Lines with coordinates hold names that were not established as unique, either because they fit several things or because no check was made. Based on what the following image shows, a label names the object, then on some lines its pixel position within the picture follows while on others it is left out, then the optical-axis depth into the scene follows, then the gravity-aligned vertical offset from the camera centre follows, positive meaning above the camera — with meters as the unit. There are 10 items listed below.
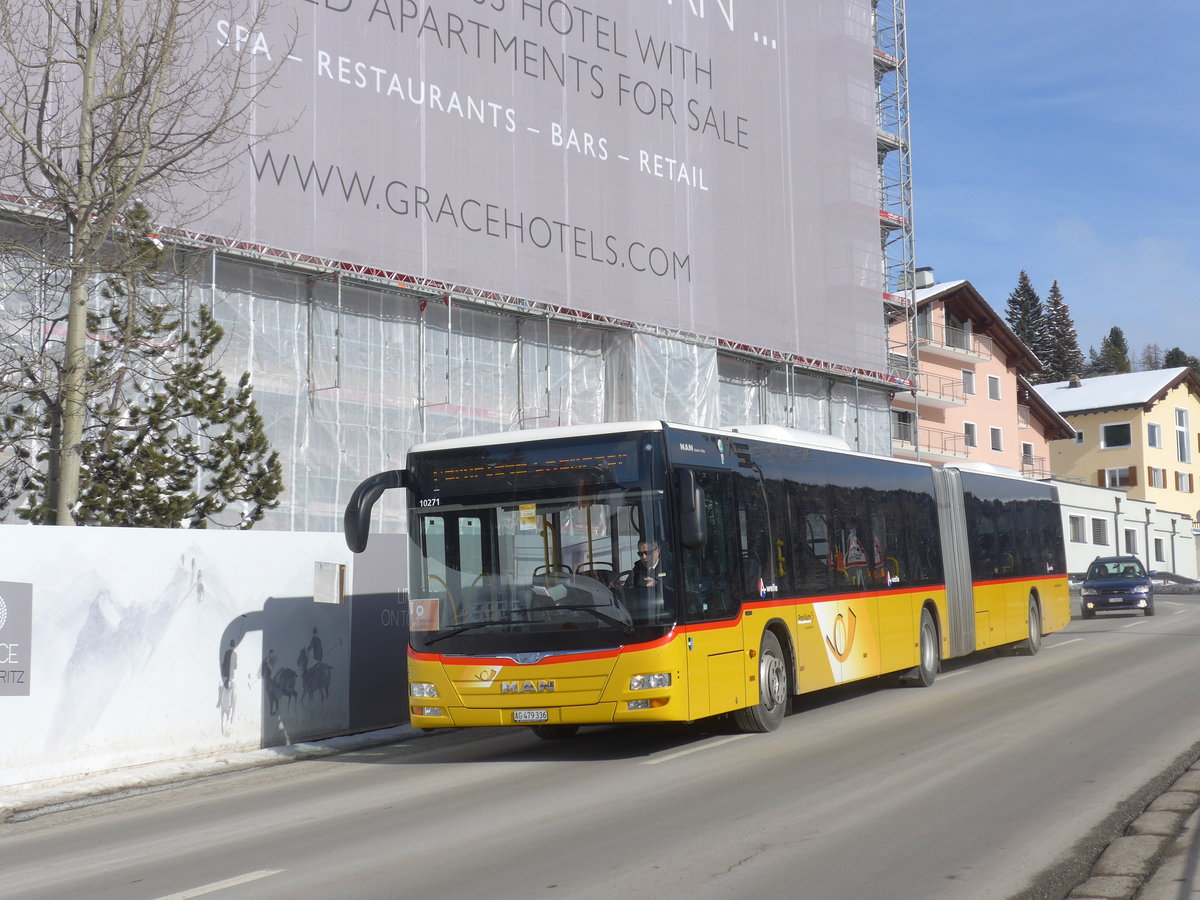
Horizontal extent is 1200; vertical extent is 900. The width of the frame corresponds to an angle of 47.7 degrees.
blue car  36.34 -0.50
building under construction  26.38 +7.94
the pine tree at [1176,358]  161.50 +25.63
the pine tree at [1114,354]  166.21 +27.48
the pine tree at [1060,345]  138.00 +23.39
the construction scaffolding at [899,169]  44.97 +13.69
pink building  58.03 +8.64
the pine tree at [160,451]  18.88 +2.03
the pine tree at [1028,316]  140.25 +27.13
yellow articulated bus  11.56 +0.03
